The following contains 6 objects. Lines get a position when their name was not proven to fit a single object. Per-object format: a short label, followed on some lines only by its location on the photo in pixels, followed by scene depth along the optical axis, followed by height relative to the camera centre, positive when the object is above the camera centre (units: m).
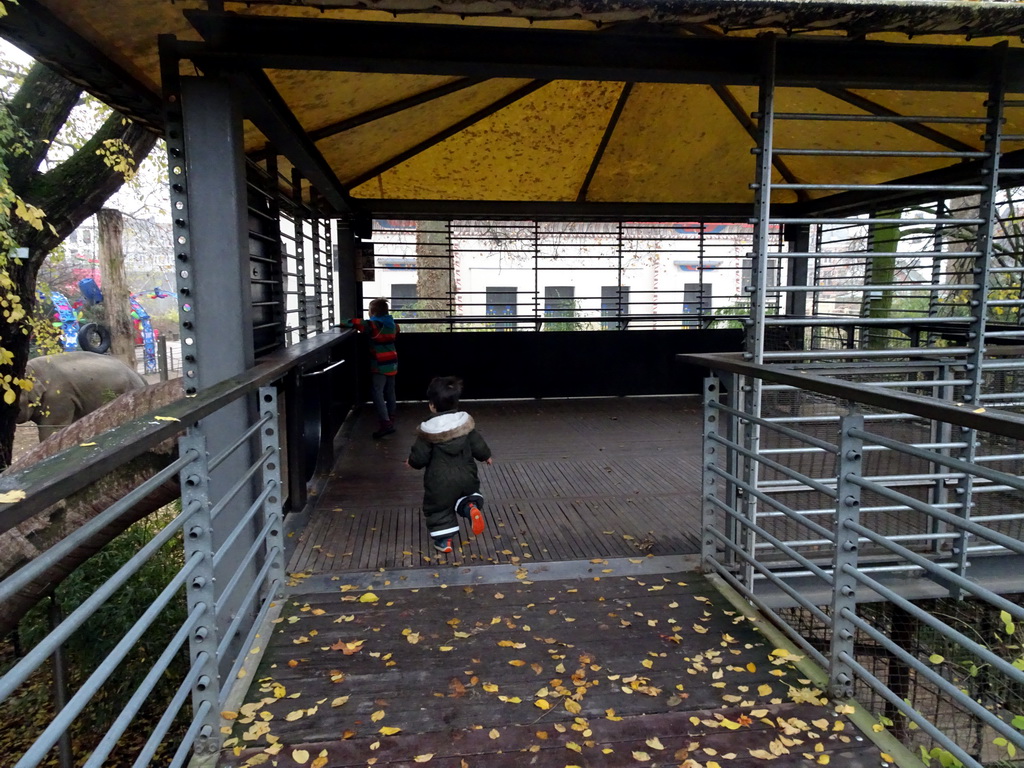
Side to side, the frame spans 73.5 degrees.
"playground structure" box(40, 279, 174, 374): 19.45 -0.71
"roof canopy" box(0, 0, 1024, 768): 2.64 +0.57
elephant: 11.40 -1.37
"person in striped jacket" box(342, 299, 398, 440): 7.50 -0.53
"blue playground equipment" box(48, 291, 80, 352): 20.11 -0.40
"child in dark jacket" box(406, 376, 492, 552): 4.29 -1.00
